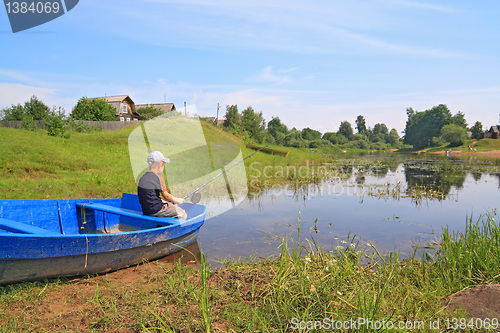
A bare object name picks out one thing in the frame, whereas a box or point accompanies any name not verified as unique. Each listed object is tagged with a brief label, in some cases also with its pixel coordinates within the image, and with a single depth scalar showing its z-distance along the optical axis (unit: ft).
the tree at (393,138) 344.28
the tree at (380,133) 381.40
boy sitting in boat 20.43
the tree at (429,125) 238.27
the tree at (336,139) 292.40
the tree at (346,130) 335.47
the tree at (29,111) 138.31
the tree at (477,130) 217.77
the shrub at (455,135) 194.36
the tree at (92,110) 132.05
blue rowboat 14.96
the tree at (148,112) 183.47
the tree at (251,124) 185.74
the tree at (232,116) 191.11
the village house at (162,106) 203.60
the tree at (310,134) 280.51
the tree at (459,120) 248.28
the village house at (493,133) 219.41
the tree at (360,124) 388.57
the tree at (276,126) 264.23
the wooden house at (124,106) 163.97
